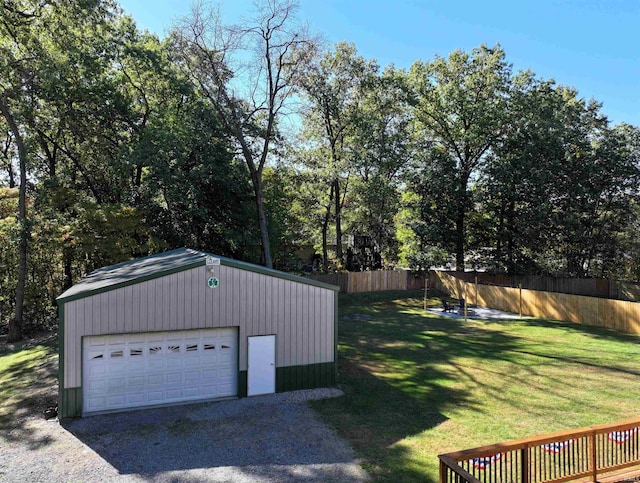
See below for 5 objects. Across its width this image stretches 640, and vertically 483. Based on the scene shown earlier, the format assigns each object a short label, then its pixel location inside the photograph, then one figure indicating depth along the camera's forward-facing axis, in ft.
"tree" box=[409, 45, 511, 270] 98.12
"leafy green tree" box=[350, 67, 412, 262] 94.89
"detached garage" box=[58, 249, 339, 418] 28.53
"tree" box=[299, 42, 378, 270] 93.50
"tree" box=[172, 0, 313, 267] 69.87
